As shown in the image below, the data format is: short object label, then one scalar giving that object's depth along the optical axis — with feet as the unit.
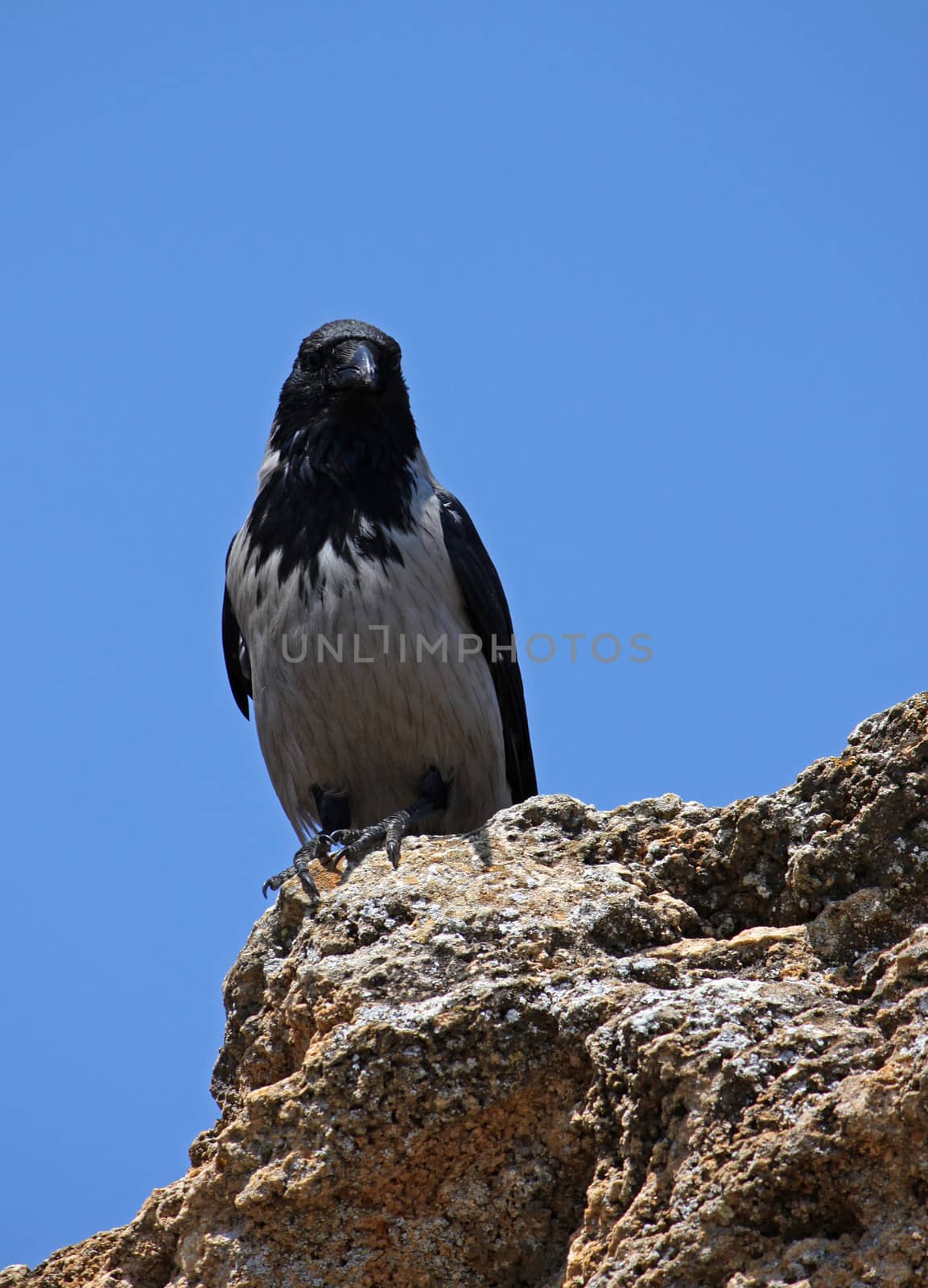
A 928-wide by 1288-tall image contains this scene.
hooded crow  45.14
